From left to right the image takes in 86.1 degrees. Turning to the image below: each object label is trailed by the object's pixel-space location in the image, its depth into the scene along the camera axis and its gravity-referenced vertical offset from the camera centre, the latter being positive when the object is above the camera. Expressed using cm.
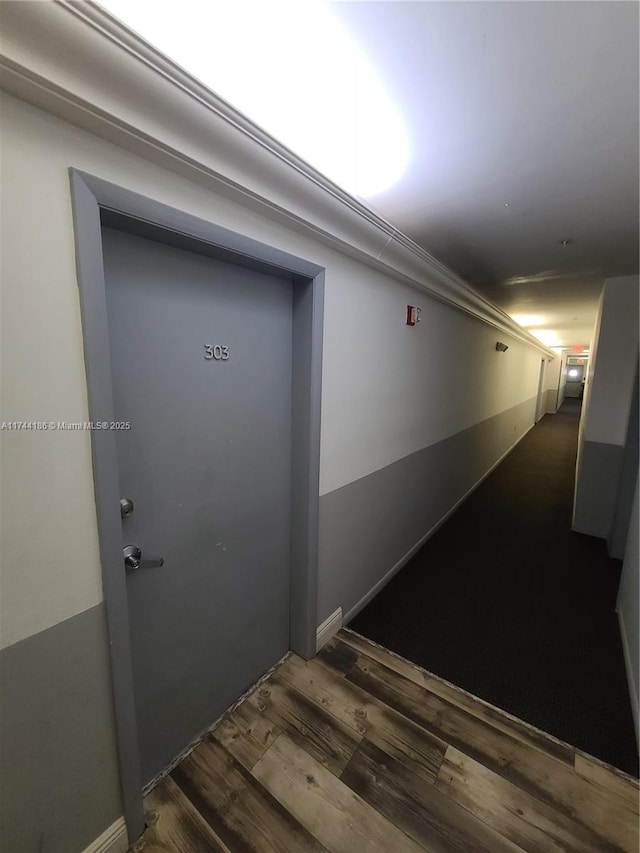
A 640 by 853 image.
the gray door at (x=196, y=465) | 113 -35
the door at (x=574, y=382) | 1645 -1
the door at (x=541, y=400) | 1018 -61
